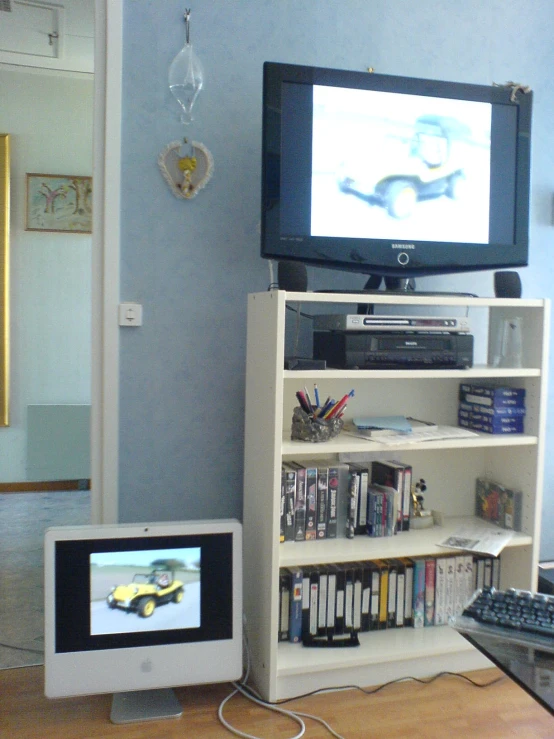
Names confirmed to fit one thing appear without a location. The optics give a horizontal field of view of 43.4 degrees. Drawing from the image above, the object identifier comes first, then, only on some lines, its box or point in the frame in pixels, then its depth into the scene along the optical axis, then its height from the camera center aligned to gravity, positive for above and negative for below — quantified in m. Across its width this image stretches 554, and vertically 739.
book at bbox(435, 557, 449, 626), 2.11 -0.78
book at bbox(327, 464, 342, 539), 2.01 -0.47
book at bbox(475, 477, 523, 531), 2.16 -0.53
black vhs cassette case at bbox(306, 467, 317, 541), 1.98 -0.48
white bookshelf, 1.84 -0.41
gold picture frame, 4.13 +0.50
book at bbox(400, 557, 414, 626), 2.10 -0.76
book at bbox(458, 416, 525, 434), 2.09 -0.26
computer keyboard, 1.14 -0.46
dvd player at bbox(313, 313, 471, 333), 1.91 +0.04
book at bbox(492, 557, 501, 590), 2.21 -0.73
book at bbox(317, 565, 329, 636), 2.00 -0.77
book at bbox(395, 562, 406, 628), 2.10 -0.77
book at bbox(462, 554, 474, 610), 2.15 -0.73
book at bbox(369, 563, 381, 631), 2.07 -0.78
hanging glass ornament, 2.04 +0.76
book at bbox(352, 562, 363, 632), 2.04 -0.76
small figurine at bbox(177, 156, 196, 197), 2.07 +0.48
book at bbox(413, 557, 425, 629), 2.10 -0.78
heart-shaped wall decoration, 2.07 +0.49
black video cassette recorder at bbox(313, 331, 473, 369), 1.90 -0.04
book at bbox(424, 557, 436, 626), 2.10 -0.77
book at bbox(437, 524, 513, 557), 1.97 -0.59
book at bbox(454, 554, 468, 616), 2.14 -0.76
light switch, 2.06 +0.05
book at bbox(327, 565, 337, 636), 2.00 -0.76
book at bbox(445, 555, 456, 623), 2.12 -0.76
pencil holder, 1.89 -0.25
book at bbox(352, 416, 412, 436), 1.99 -0.26
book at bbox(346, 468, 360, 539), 2.03 -0.48
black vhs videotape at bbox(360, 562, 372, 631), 2.06 -0.77
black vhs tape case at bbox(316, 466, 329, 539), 1.99 -0.47
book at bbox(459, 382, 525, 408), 2.08 -0.17
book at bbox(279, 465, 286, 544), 1.94 -0.49
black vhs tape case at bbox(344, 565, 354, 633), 2.03 -0.77
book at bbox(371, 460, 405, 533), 2.08 -0.43
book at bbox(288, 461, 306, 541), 1.96 -0.48
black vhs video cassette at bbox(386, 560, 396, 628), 2.09 -0.77
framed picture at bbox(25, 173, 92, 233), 4.21 +0.77
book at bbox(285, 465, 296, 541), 1.95 -0.46
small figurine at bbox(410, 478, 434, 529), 2.18 -0.56
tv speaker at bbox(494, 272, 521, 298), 2.12 +0.17
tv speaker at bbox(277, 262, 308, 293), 1.88 +0.16
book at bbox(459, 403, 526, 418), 2.09 -0.21
